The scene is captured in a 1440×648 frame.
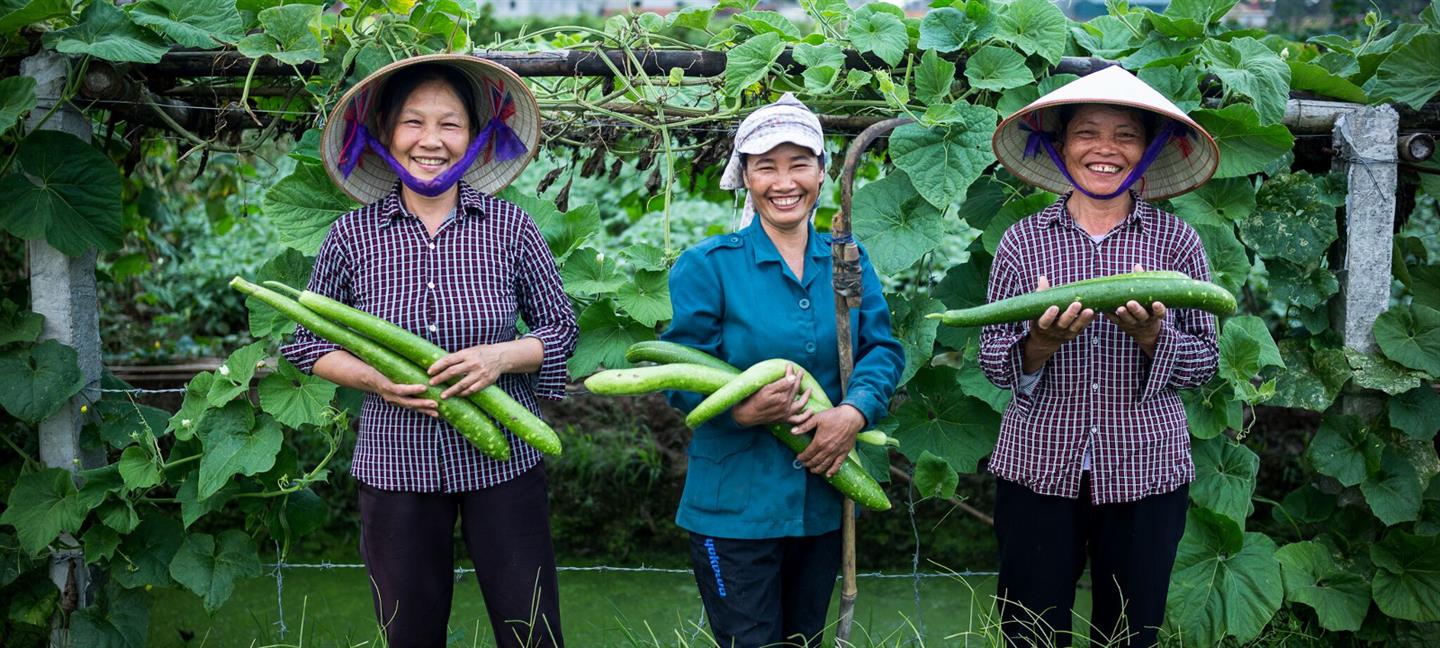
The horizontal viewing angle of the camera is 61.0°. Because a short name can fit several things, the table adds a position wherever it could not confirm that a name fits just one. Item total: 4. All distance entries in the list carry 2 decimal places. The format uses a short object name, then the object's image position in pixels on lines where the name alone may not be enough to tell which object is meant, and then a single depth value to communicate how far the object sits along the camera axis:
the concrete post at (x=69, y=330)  3.65
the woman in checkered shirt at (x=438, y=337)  2.84
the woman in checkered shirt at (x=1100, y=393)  2.88
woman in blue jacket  2.81
